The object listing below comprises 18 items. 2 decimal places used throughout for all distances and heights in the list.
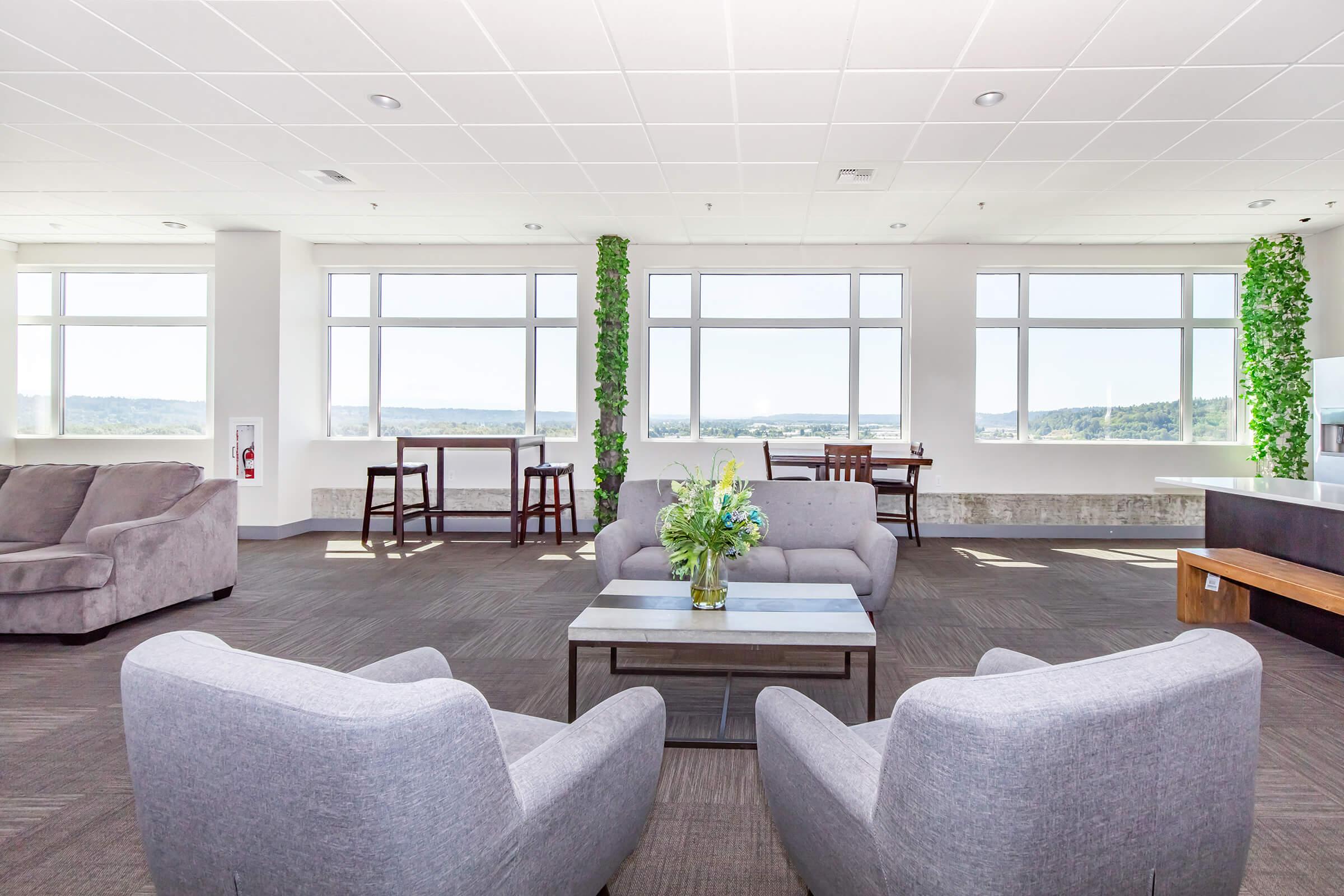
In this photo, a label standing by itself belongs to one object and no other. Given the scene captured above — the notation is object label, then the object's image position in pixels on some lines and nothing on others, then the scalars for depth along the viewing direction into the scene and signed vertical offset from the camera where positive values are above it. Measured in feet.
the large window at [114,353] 25.59 +3.29
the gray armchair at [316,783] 3.33 -1.68
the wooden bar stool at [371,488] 22.25 -1.36
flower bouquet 8.78 -1.04
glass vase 9.11 -1.81
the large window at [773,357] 24.91 +3.19
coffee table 8.02 -2.10
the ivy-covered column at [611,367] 23.31 +2.60
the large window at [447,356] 25.41 +3.23
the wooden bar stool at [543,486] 22.04 -1.28
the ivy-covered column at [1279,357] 21.80 +2.91
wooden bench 12.44 -2.46
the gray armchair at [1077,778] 3.34 -1.63
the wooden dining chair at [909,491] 21.91 -1.34
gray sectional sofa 12.09 -1.94
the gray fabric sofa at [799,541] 12.61 -1.85
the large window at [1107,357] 24.14 +3.16
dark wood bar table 21.98 +0.00
